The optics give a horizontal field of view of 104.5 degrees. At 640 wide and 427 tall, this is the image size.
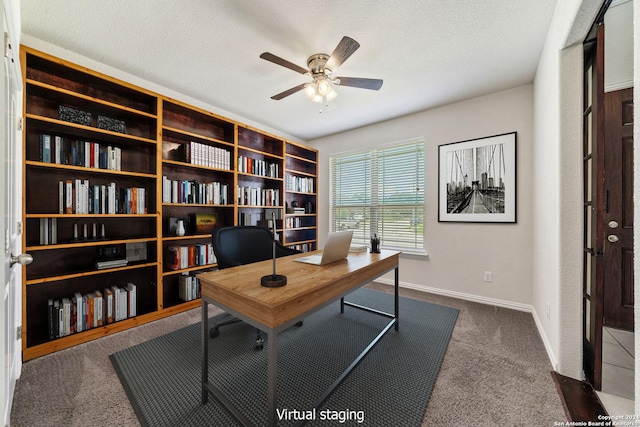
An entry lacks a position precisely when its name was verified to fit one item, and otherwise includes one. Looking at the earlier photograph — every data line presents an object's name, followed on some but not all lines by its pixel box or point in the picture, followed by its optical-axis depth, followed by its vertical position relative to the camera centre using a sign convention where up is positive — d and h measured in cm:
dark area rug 136 -109
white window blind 353 +27
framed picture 281 +39
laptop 168 -26
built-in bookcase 204 +14
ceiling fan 206 +111
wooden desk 105 -42
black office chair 210 -34
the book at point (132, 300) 237 -84
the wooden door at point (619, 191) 186 +15
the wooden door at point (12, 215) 115 -1
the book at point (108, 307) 224 -85
